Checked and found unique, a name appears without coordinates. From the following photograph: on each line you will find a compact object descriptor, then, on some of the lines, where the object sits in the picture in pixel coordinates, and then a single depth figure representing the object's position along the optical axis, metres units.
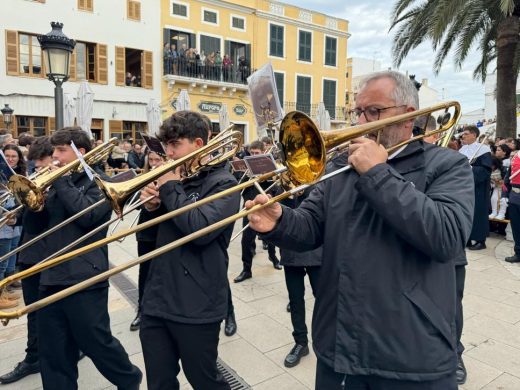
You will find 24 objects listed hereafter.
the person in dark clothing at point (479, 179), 6.75
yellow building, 20.50
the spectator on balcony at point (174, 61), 20.16
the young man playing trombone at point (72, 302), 2.54
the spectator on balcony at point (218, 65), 21.59
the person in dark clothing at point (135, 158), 11.53
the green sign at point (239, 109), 22.69
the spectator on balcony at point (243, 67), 22.59
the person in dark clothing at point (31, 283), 2.87
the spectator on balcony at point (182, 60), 20.36
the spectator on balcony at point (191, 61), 20.47
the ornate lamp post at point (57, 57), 6.48
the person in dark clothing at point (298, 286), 3.43
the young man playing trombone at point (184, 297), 2.19
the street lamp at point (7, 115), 12.99
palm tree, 9.57
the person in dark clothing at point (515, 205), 6.41
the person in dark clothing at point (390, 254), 1.47
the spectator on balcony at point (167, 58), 20.03
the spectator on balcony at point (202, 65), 20.98
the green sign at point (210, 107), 21.64
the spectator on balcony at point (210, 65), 21.30
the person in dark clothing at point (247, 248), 5.56
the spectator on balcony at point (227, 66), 21.84
